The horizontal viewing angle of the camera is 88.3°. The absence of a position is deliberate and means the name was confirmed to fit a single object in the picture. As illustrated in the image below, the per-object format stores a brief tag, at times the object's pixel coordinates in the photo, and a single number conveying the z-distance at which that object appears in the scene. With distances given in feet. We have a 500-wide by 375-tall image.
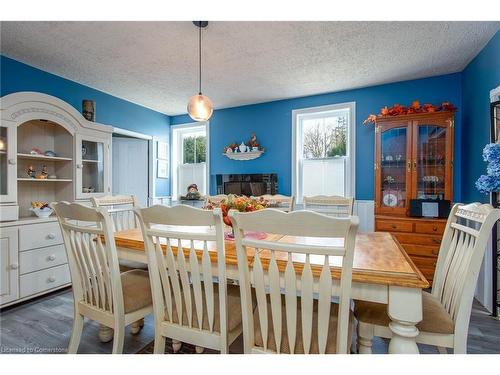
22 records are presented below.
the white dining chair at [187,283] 3.59
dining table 3.27
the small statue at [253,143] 13.58
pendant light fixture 7.32
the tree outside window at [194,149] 15.79
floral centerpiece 5.36
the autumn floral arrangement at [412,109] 9.39
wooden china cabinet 9.17
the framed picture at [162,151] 15.21
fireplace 13.48
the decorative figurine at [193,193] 14.98
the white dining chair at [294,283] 2.83
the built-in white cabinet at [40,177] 7.70
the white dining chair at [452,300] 3.48
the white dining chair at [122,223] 5.99
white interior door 14.35
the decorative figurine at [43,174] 9.15
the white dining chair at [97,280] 4.26
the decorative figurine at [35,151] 8.92
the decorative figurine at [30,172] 9.29
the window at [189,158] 15.69
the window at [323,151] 12.10
